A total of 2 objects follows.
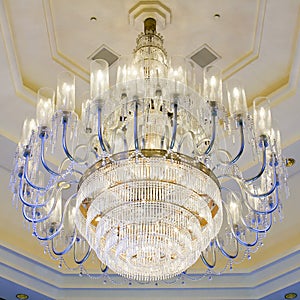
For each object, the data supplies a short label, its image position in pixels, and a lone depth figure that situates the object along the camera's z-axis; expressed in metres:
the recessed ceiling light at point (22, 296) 4.33
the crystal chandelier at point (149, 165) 2.31
